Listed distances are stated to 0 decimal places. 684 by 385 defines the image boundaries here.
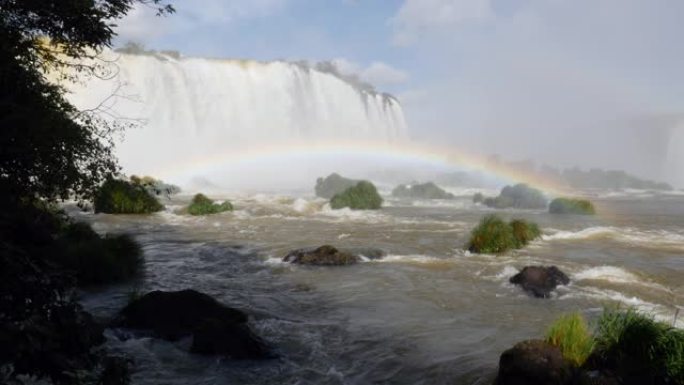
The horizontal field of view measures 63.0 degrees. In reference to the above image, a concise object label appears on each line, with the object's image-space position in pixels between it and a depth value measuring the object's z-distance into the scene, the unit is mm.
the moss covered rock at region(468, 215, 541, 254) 20533
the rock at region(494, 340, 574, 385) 7672
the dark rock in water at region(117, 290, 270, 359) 9797
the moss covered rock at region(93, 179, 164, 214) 32322
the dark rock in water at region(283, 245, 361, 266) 18688
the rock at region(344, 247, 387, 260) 19862
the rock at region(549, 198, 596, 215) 38469
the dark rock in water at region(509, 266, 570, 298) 14359
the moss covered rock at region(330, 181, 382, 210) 38906
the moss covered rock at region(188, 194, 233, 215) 34375
